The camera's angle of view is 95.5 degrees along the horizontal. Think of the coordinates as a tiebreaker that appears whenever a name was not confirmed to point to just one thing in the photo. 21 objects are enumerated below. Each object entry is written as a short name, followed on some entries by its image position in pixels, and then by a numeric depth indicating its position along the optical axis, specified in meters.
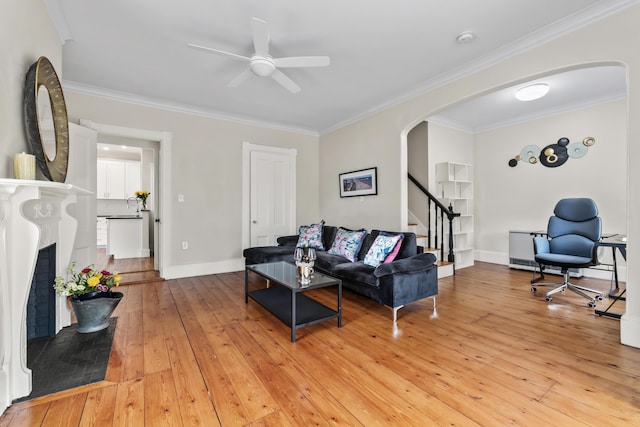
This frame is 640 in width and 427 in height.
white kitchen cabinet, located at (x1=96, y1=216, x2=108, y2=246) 7.86
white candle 1.63
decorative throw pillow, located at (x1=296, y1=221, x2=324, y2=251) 4.53
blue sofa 2.78
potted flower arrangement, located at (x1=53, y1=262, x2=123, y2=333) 2.42
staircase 4.59
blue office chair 3.31
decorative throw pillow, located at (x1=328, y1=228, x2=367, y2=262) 3.85
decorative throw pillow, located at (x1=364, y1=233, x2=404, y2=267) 3.31
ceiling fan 2.42
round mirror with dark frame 1.86
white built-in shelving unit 5.11
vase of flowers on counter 6.66
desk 2.49
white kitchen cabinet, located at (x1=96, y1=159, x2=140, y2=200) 7.71
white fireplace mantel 1.51
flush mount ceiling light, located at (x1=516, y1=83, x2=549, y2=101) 3.60
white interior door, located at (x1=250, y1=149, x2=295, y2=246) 5.09
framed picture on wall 4.58
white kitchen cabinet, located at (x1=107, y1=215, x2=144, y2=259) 6.14
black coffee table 2.43
